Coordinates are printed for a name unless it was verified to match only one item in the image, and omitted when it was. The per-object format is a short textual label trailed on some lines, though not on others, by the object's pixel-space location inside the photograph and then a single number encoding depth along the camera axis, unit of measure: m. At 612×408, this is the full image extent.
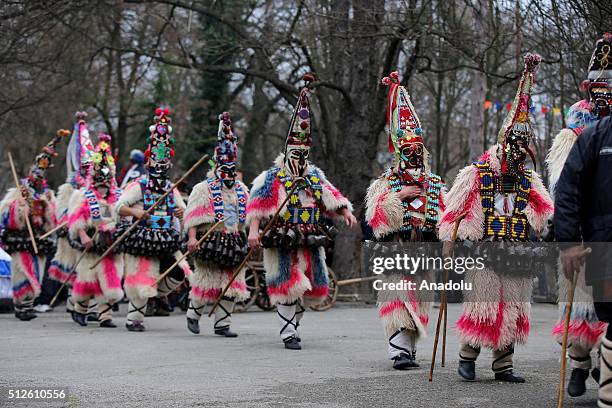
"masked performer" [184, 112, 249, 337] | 11.52
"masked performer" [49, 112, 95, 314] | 14.27
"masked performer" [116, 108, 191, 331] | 12.20
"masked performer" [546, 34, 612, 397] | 6.88
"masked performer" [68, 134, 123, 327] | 13.21
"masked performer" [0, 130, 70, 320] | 14.84
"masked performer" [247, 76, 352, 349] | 10.27
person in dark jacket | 5.54
